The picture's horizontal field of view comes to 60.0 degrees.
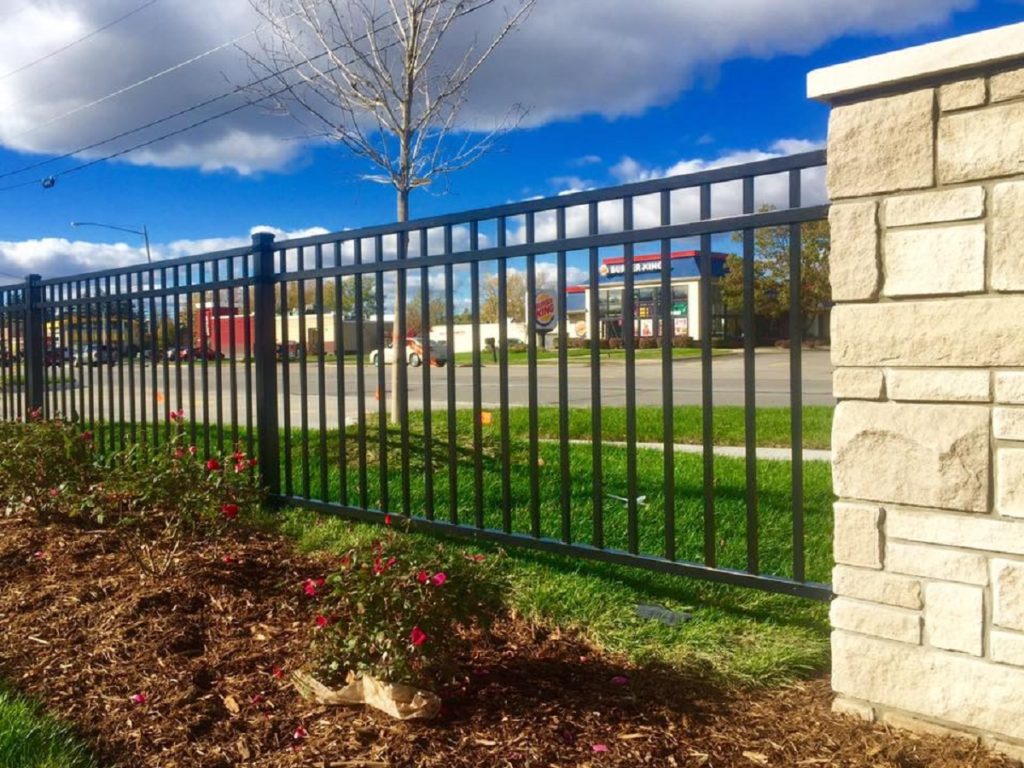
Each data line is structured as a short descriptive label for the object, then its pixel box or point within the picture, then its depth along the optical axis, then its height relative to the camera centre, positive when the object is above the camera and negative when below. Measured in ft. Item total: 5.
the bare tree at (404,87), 25.75 +8.13
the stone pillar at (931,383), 7.75 -0.37
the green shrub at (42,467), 17.20 -2.20
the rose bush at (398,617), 8.91 -2.76
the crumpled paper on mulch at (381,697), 8.73 -3.47
